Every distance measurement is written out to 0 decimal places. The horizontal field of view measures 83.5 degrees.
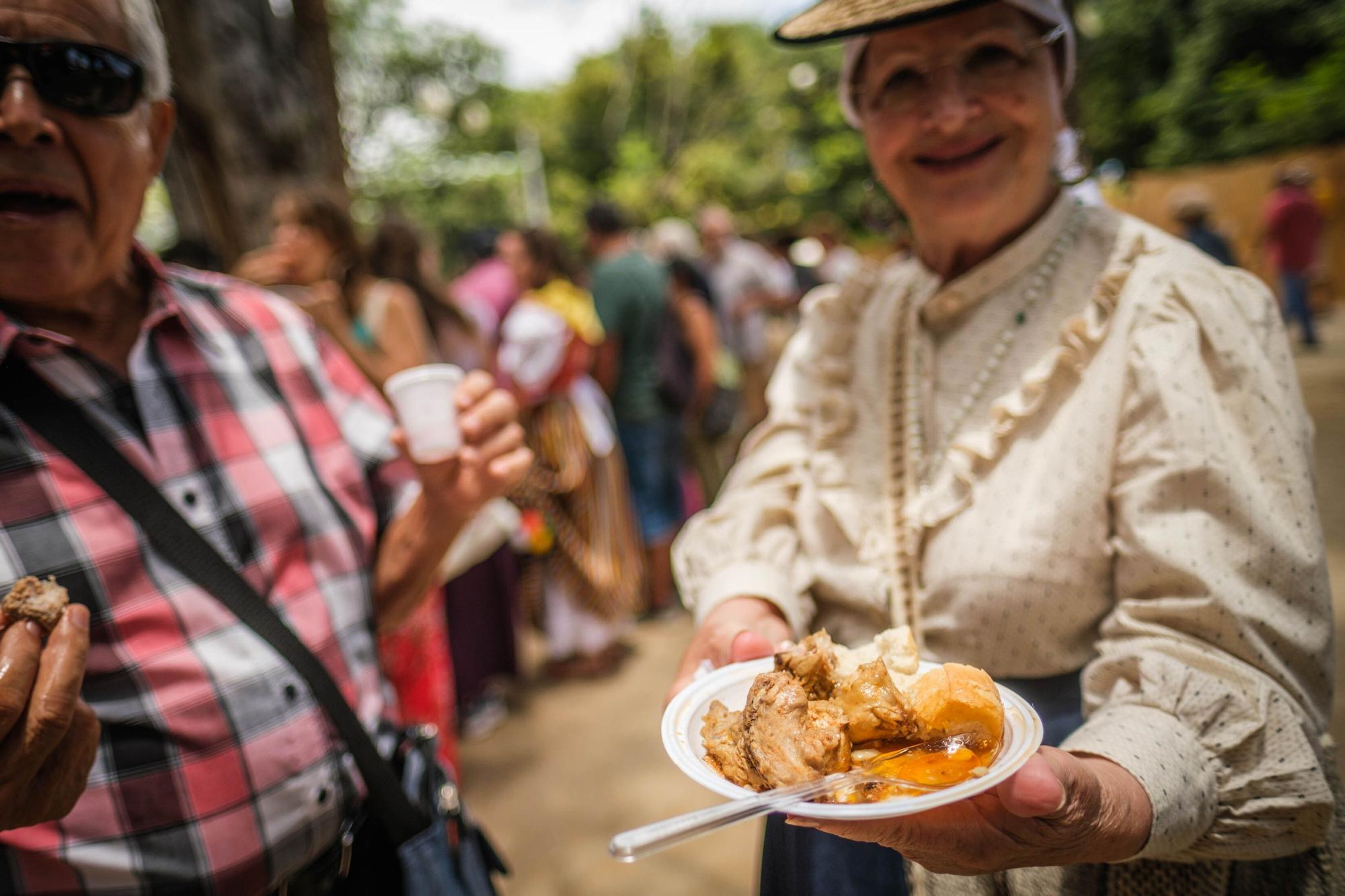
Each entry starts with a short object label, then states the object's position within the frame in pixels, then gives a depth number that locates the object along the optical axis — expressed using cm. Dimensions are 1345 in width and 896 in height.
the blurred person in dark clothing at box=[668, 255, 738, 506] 568
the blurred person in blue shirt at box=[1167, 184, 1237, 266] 649
